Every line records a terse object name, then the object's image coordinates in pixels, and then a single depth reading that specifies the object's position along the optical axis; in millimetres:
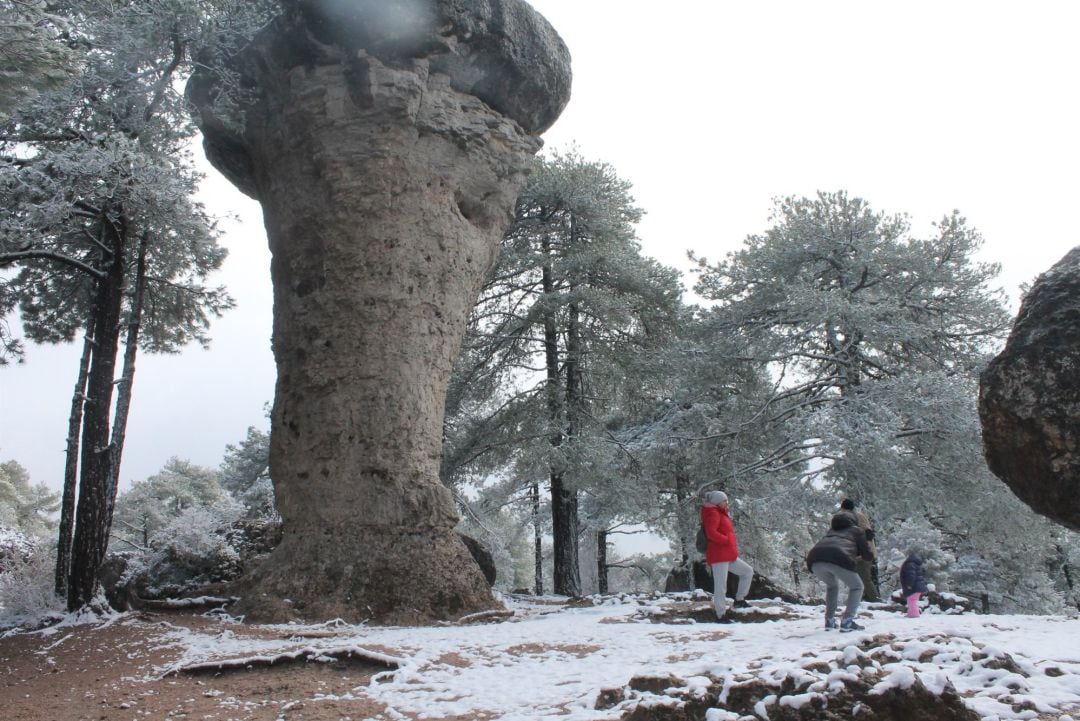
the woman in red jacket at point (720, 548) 7676
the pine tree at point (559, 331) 15203
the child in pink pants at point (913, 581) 8680
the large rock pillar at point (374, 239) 8648
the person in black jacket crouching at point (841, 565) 6145
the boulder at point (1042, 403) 4152
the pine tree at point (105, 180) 8555
